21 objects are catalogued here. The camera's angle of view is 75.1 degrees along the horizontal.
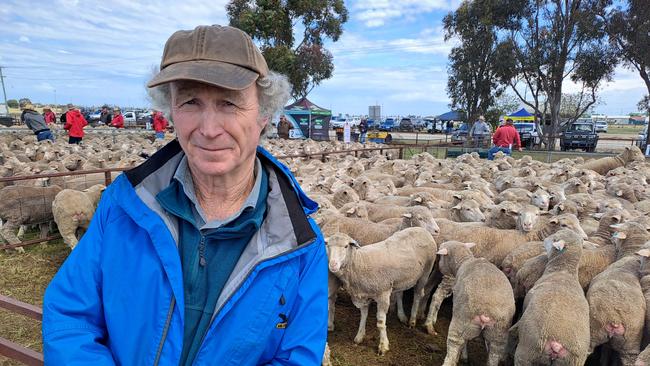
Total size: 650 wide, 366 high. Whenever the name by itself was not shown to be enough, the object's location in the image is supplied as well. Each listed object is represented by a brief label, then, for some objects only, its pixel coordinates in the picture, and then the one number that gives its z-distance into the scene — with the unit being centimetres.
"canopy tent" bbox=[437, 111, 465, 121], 4359
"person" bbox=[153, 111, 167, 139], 1939
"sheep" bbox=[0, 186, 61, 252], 651
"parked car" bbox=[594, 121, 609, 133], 5423
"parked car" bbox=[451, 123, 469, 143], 3129
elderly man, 132
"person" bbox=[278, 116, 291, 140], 2491
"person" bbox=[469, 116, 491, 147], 1802
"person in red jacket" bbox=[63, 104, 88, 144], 1515
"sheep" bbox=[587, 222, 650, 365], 331
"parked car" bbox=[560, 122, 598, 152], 2397
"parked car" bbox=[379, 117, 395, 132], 4619
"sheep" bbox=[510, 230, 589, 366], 309
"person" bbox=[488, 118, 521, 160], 1445
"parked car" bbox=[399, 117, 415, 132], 4903
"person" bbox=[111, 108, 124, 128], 2423
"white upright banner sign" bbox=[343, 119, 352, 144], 2095
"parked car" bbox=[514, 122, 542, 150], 2705
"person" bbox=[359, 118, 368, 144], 2748
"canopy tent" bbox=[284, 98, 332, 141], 2508
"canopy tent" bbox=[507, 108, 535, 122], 3880
